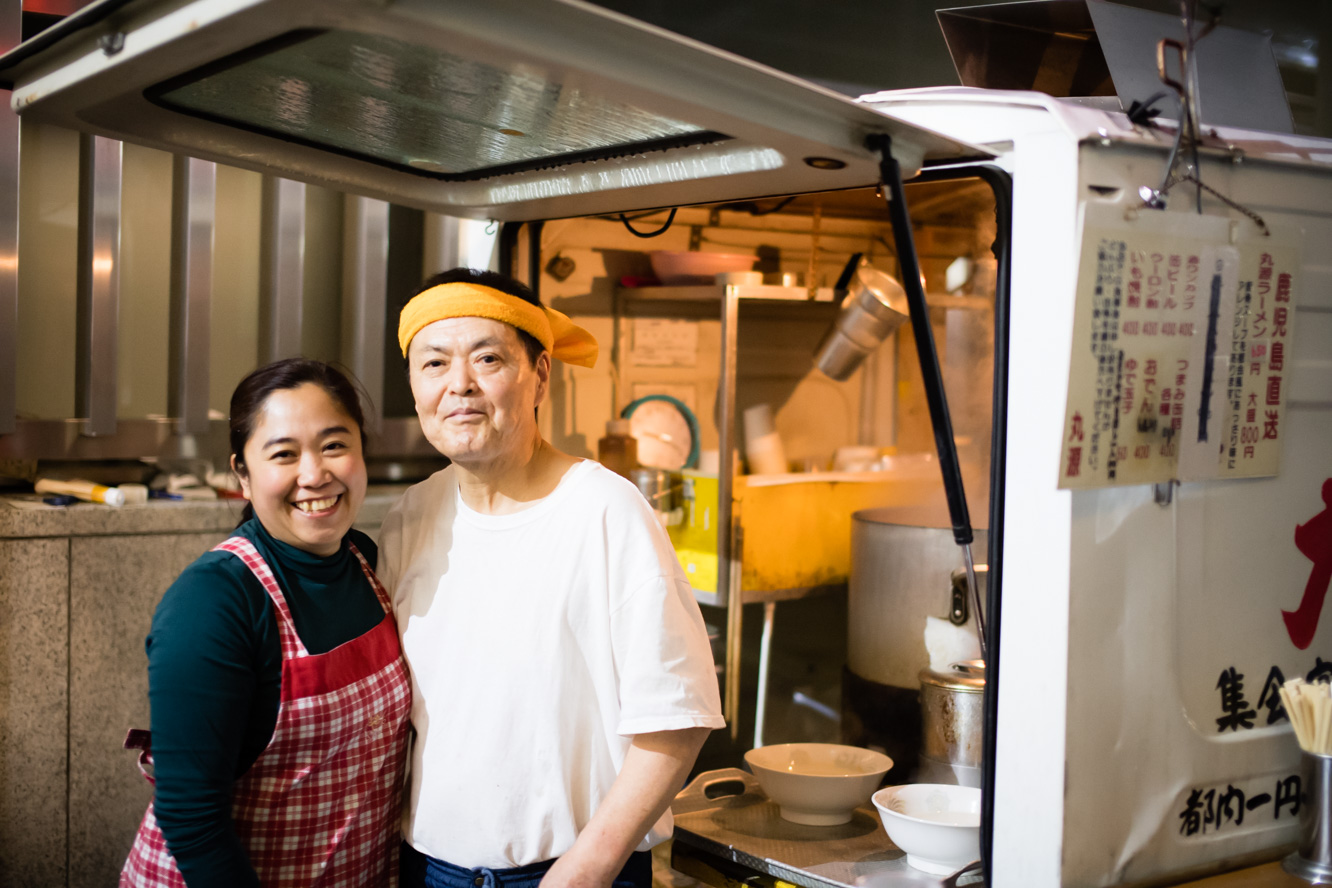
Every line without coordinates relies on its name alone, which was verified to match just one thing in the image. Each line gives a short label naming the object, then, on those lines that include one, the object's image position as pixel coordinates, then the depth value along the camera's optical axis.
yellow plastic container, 3.17
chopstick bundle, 1.61
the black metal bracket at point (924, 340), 1.50
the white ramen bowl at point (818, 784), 1.97
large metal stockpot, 2.45
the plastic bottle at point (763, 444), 3.69
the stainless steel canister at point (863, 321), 3.10
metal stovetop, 1.78
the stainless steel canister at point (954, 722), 2.02
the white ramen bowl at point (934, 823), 1.73
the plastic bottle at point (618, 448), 3.19
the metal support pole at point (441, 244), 3.03
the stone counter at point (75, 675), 2.29
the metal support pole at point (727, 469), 3.08
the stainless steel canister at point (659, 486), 3.16
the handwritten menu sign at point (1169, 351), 1.47
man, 1.55
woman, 1.49
